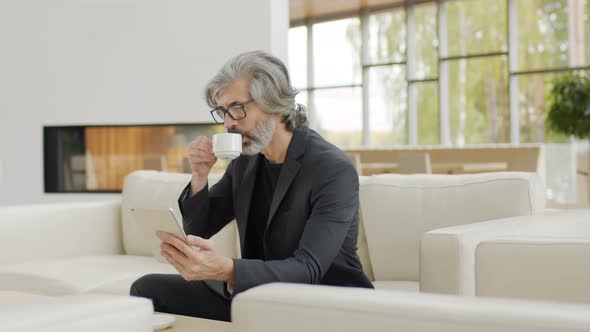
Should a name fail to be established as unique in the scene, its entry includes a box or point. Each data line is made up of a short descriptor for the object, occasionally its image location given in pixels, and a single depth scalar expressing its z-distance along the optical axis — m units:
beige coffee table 1.64
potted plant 8.81
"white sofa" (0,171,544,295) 2.48
